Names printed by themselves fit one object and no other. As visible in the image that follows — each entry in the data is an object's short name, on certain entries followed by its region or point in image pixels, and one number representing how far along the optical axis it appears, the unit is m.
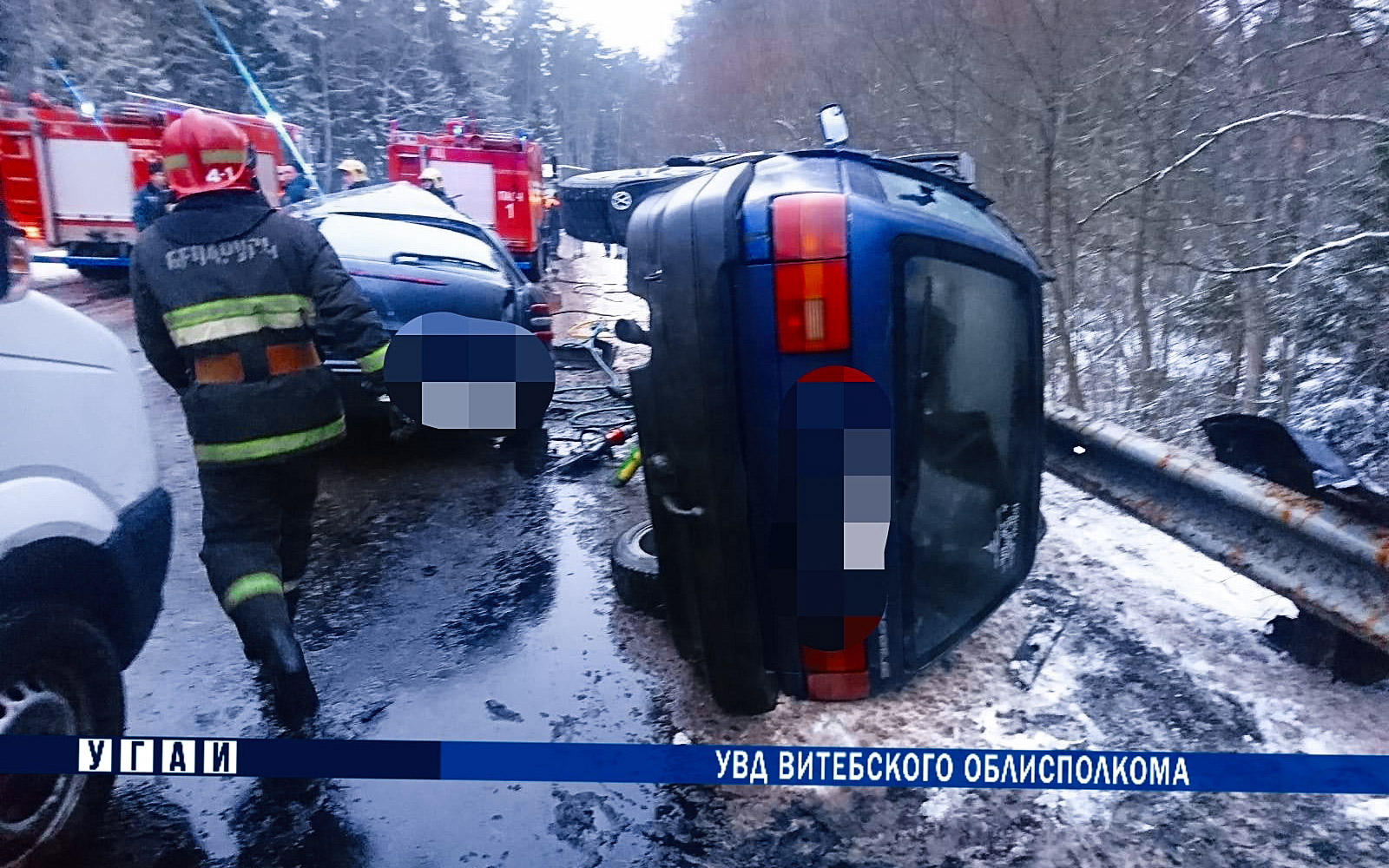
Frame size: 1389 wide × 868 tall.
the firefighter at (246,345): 2.41
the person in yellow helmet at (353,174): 8.92
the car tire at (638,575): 3.41
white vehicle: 1.74
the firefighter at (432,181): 11.33
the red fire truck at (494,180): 14.15
